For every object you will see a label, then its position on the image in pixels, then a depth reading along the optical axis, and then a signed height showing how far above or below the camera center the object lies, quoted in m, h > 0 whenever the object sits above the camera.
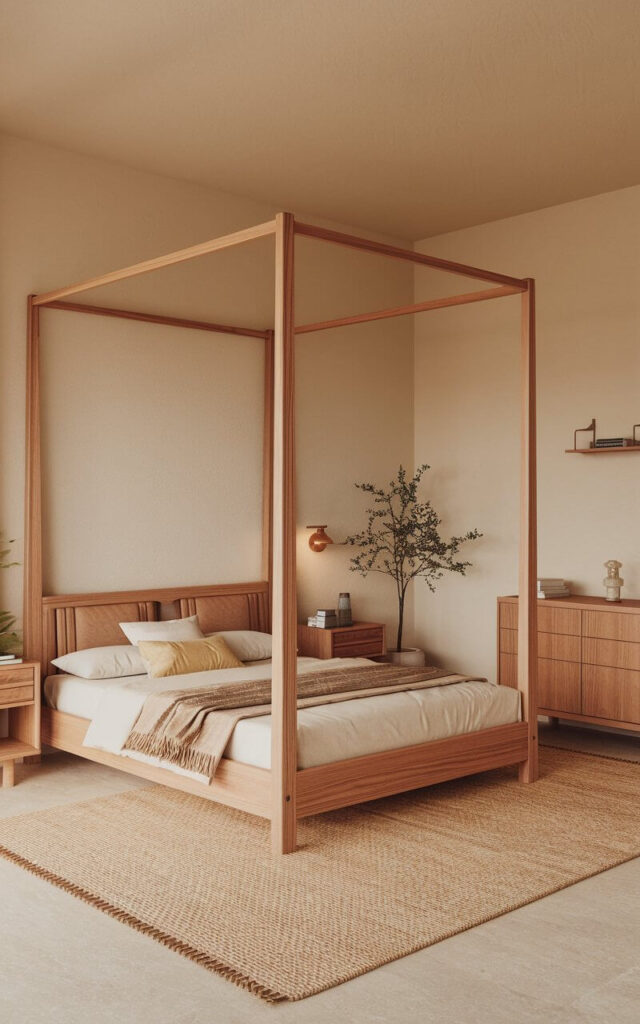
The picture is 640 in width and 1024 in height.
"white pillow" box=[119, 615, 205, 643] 5.64 -0.76
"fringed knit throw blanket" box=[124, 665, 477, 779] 4.34 -0.95
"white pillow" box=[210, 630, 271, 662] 5.91 -0.88
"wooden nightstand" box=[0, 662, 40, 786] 5.03 -1.06
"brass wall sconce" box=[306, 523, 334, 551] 6.86 -0.30
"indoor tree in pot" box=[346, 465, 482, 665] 7.13 -0.33
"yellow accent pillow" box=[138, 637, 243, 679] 5.34 -0.86
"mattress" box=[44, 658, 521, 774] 4.21 -1.01
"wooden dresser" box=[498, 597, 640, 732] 5.77 -0.97
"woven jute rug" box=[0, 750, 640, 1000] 3.23 -1.44
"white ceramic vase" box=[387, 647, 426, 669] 7.05 -1.13
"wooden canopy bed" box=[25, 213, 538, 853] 4.03 -0.65
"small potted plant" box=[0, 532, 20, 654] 5.27 -0.71
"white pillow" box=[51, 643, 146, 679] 5.29 -0.88
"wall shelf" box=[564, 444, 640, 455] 6.14 +0.29
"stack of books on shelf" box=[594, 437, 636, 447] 6.19 +0.33
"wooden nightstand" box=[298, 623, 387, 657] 6.46 -0.94
